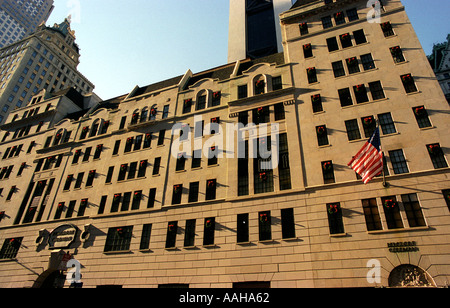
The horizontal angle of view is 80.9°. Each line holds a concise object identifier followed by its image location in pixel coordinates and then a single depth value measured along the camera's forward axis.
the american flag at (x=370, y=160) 21.75
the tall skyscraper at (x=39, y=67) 91.31
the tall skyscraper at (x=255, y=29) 88.00
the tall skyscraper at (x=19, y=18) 141.62
